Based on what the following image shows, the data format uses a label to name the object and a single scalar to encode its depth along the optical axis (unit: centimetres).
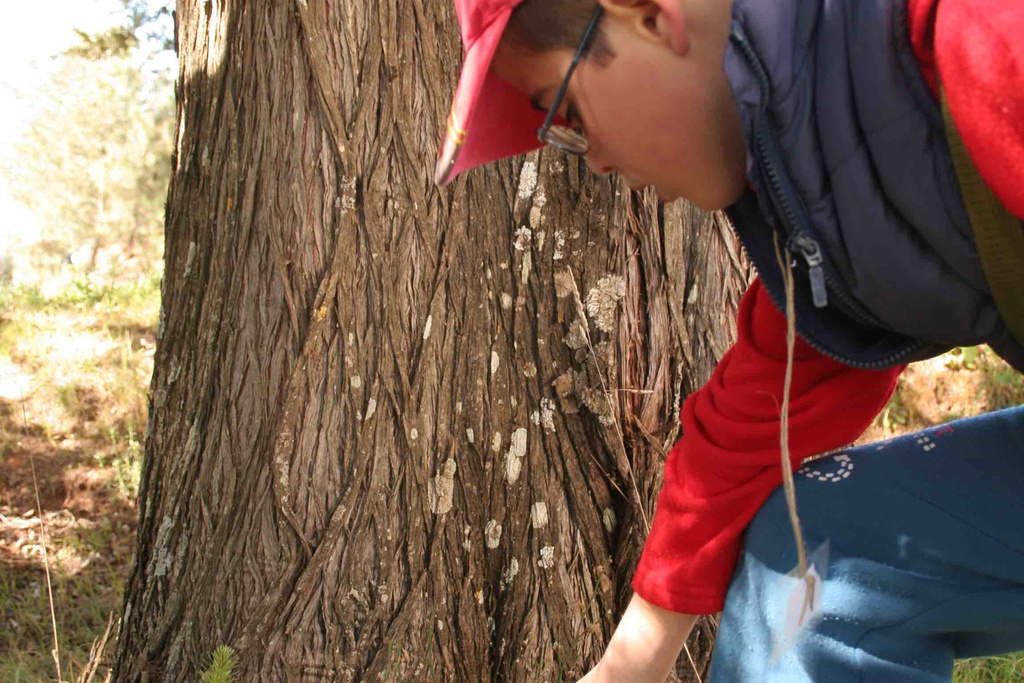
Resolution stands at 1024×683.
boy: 126
